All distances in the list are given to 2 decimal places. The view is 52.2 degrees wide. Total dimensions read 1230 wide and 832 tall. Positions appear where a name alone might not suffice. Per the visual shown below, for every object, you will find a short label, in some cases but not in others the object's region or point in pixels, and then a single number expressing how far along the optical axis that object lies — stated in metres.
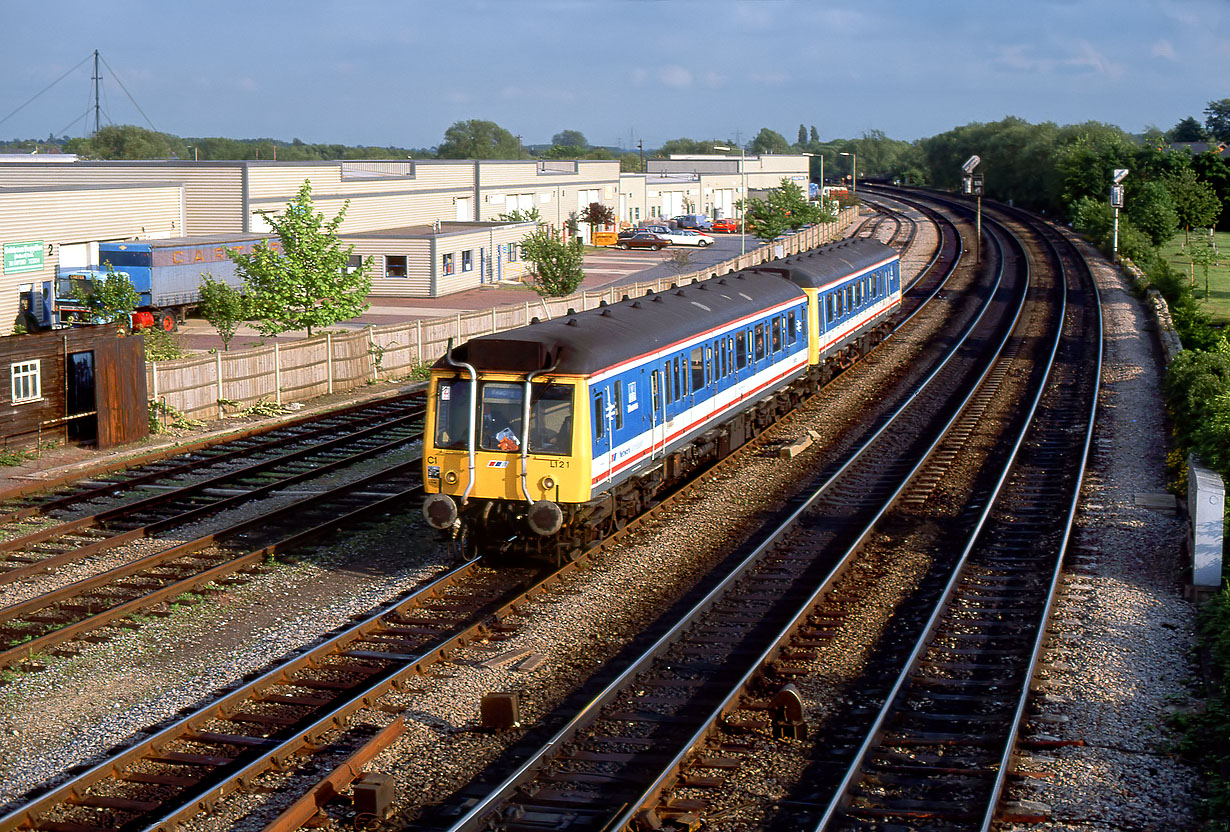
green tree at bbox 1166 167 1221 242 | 78.88
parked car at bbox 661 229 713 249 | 83.00
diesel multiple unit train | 14.78
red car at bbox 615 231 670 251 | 81.69
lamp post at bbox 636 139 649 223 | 99.69
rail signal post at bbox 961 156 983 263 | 110.12
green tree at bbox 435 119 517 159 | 190.38
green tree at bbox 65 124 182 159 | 149.88
